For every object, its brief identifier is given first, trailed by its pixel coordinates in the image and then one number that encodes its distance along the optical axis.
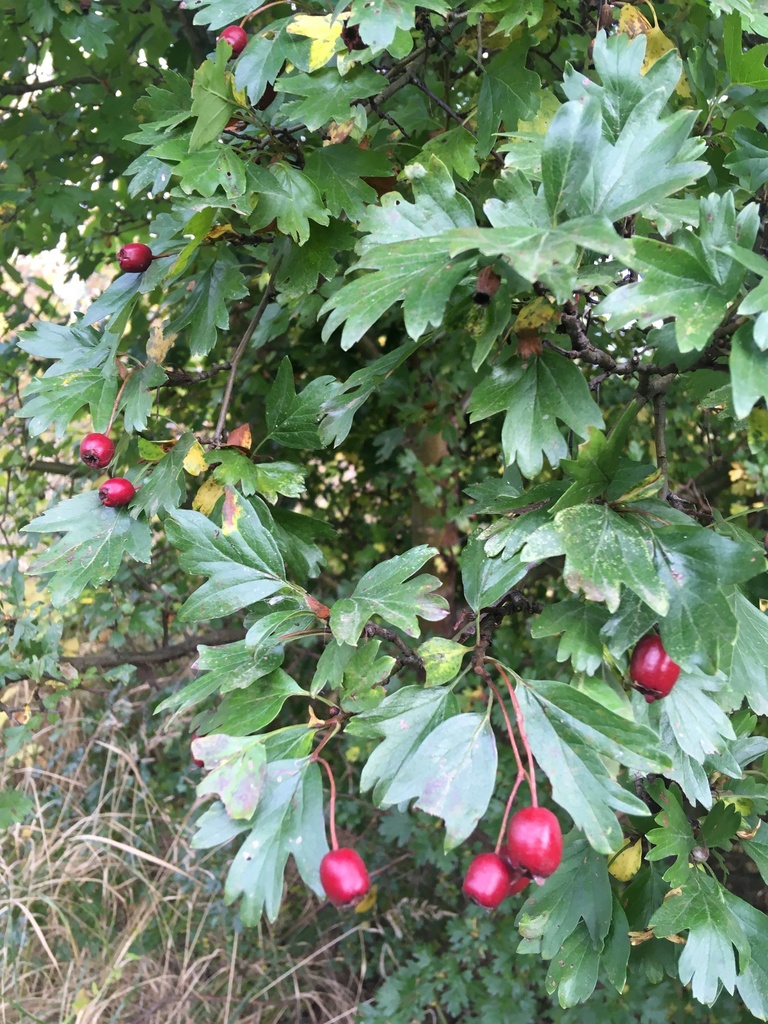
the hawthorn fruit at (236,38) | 0.28
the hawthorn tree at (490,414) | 0.19
